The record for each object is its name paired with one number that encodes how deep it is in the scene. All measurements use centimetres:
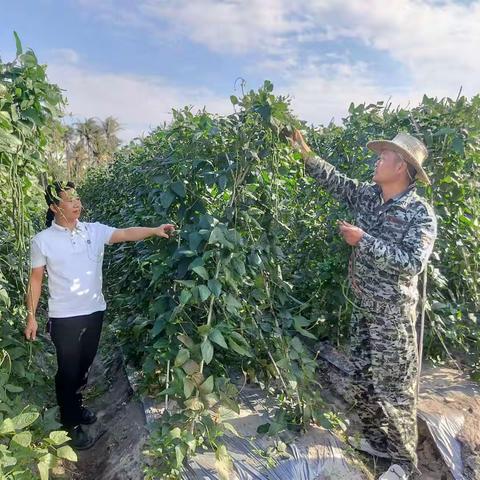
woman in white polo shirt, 231
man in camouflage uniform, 220
